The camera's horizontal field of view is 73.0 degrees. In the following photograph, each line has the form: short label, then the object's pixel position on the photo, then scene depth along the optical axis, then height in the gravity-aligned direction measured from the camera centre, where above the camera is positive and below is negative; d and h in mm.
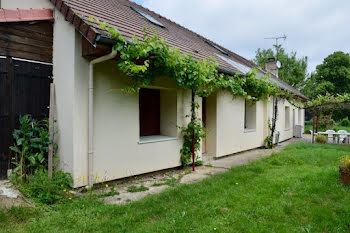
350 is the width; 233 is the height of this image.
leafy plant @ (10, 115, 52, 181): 4023 -656
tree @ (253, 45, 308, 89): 29328 +5636
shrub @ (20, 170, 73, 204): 3670 -1249
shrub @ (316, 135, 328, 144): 11809 -1357
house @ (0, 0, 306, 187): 4180 +123
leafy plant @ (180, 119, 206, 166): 6281 -708
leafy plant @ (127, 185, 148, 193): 4434 -1500
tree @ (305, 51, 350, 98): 31053 +5059
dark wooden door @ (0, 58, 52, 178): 4047 +270
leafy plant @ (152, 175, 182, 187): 4894 -1522
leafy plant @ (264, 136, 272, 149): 10578 -1395
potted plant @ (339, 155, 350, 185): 4586 -1153
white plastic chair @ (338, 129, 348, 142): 11912 -1212
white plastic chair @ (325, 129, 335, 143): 12263 -1092
